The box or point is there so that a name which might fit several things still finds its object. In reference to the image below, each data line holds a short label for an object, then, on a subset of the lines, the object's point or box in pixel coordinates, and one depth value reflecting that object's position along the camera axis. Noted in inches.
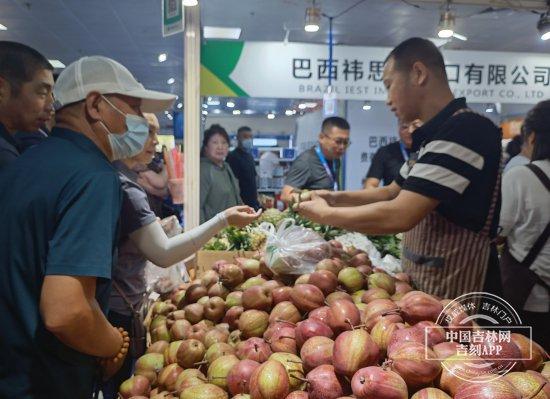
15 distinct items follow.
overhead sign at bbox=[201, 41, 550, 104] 194.9
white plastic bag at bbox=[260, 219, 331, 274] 84.2
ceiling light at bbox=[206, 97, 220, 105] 649.1
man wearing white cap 49.7
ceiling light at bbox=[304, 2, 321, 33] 205.8
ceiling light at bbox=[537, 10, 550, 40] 192.0
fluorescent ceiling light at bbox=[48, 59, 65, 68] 419.8
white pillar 135.7
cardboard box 113.3
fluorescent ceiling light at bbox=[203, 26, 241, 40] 327.0
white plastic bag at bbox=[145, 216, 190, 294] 99.9
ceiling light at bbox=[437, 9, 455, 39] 199.0
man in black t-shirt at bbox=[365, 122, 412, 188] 183.2
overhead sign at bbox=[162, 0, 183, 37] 127.3
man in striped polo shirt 70.2
